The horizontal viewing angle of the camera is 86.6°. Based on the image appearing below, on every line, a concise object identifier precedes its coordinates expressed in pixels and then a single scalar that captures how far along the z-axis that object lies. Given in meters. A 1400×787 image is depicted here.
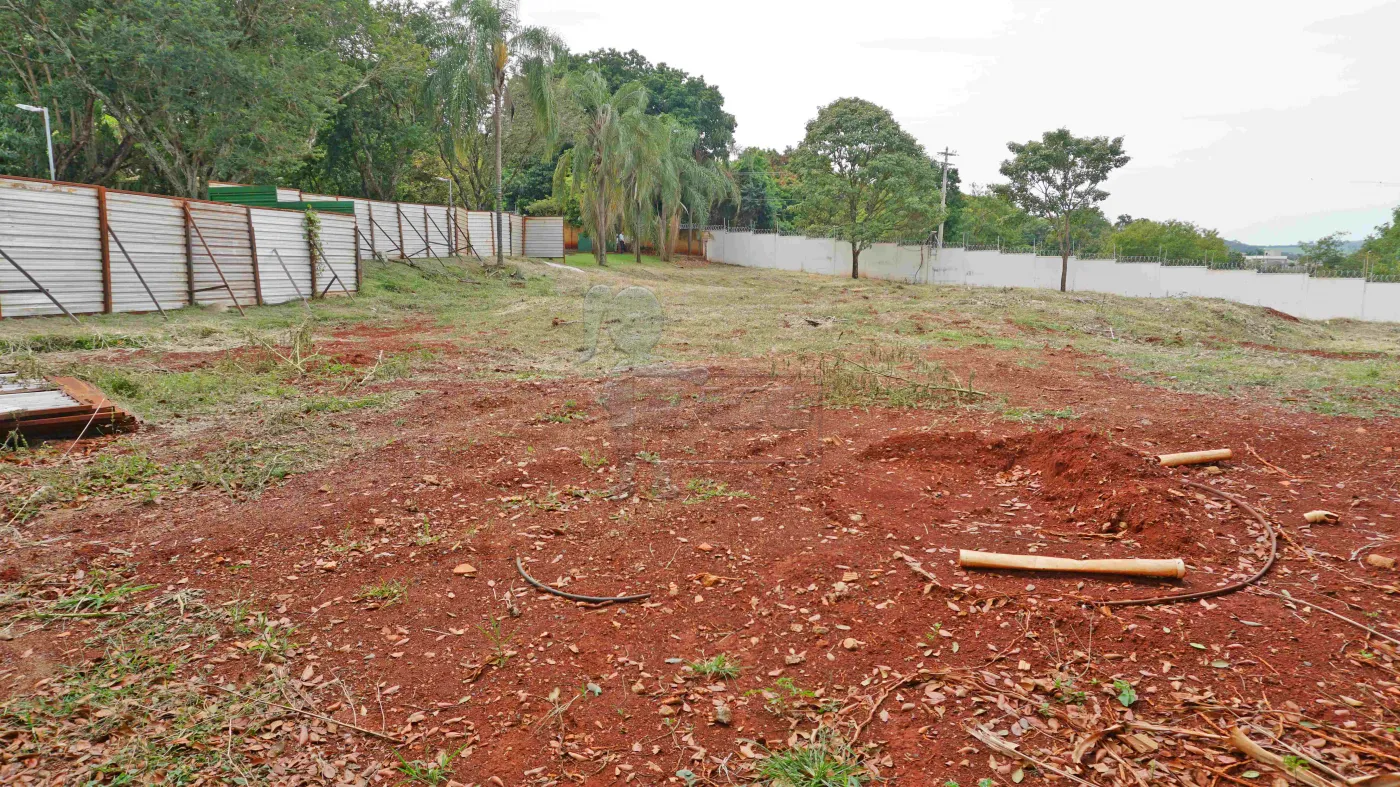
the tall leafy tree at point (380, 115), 23.25
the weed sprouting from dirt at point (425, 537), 3.75
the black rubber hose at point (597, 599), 3.24
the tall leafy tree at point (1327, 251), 32.99
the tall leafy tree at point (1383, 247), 31.69
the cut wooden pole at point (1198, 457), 4.73
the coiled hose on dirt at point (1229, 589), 3.01
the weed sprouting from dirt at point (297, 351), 7.86
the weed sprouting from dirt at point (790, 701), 2.52
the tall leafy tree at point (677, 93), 40.59
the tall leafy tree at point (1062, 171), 25.39
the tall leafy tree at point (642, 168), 27.16
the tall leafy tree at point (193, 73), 14.70
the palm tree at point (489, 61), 19.41
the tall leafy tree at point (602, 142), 26.38
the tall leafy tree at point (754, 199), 42.09
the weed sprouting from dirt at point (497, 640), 2.83
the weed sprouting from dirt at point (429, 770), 2.23
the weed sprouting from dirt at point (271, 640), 2.79
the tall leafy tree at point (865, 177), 27.97
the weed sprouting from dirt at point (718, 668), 2.73
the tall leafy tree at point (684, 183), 31.17
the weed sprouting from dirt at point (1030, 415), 6.28
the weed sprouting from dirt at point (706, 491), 4.41
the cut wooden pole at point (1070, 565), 3.14
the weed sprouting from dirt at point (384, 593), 3.23
